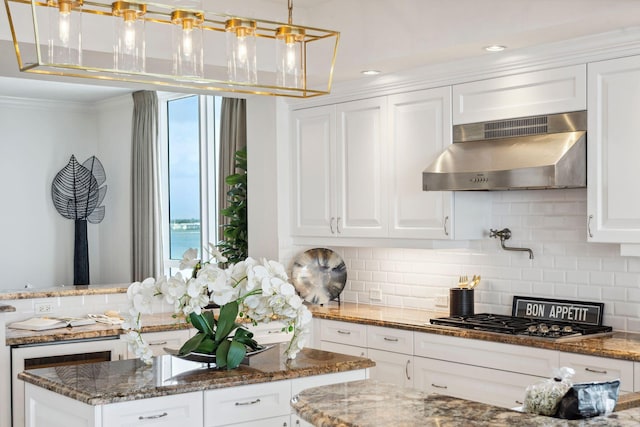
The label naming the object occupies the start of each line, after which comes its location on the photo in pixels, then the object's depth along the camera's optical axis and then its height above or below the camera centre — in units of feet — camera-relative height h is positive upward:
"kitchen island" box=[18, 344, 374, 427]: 10.15 -2.30
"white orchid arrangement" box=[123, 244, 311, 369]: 11.03 -1.19
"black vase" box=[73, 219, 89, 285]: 31.40 -1.63
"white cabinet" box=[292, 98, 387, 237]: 18.61 +0.94
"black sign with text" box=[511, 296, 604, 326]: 15.47 -1.93
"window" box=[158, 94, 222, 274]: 27.25 +1.35
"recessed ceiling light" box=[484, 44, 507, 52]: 15.29 +2.97
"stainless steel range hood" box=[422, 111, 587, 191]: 14.48 +0.97
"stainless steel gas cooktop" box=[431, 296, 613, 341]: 14.75 -2.13
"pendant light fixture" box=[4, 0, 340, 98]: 9.18 +1.98
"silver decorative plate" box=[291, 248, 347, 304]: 20.16 -1.58
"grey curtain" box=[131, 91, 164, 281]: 29.14 +0.75
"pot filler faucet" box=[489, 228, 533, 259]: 17.04 -0.52
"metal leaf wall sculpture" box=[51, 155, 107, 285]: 31.50 +0.52
